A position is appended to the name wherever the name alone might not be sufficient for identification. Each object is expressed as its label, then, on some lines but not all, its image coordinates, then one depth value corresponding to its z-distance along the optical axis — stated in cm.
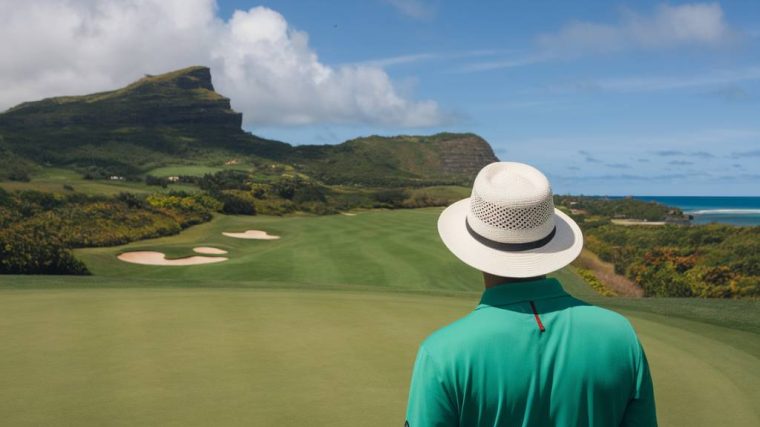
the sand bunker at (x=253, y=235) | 3997
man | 243
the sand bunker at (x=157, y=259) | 2972
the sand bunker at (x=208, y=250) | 3225
